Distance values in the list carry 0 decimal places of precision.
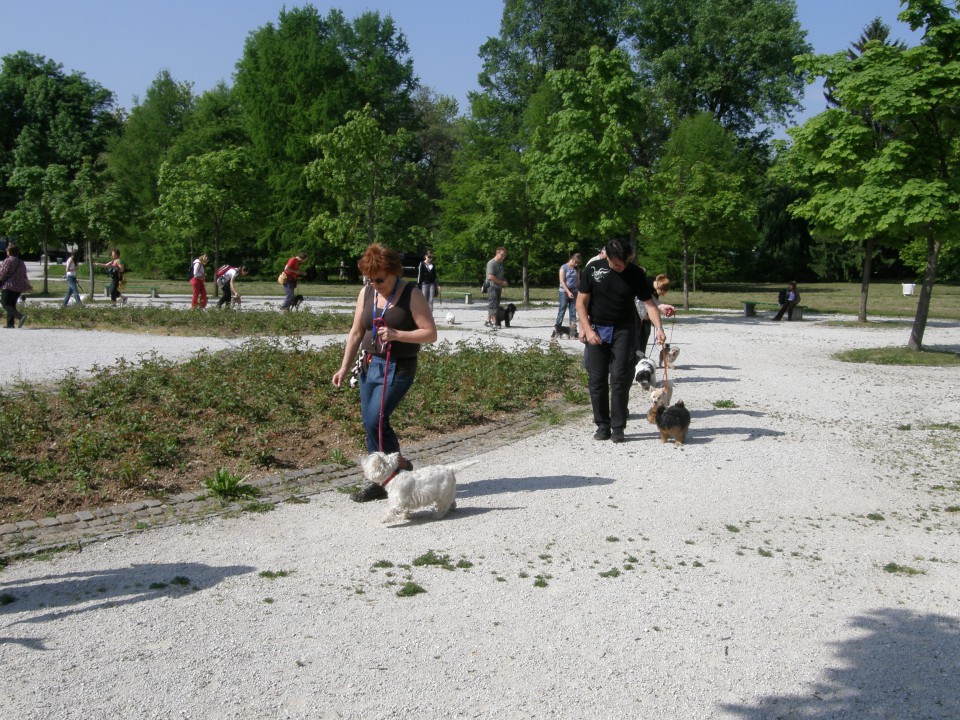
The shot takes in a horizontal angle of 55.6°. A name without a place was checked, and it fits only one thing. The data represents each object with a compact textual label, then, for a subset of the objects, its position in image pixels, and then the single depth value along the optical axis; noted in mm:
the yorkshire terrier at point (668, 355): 9250
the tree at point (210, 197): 30062
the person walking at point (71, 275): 24344
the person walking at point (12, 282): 17353
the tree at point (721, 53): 50281
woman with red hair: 6137
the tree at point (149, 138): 53438
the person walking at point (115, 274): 27300
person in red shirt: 22469
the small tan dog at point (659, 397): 8750
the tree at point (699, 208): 28578
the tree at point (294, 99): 48844
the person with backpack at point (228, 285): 24089
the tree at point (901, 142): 14266
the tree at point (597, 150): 22922
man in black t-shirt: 8320
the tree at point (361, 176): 27688
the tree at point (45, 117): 55456
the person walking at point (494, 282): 20016
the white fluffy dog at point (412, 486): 5816
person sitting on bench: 24906
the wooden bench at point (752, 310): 25406
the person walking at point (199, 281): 24188
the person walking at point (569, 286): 16984
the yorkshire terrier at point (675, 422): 8312
